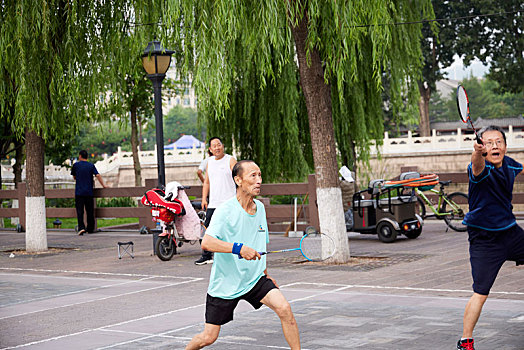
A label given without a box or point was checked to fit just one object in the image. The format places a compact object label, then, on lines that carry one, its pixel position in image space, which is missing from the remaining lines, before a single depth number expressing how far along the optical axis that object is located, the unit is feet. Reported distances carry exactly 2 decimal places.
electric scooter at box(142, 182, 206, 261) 44.62
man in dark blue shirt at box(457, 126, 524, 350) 19.63
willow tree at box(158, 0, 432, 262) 35.76
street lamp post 48.08
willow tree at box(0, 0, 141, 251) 46.65
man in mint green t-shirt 17.95
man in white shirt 39.87
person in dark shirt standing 66.39
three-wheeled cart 50.21
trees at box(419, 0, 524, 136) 153.17
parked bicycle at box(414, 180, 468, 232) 56.29
